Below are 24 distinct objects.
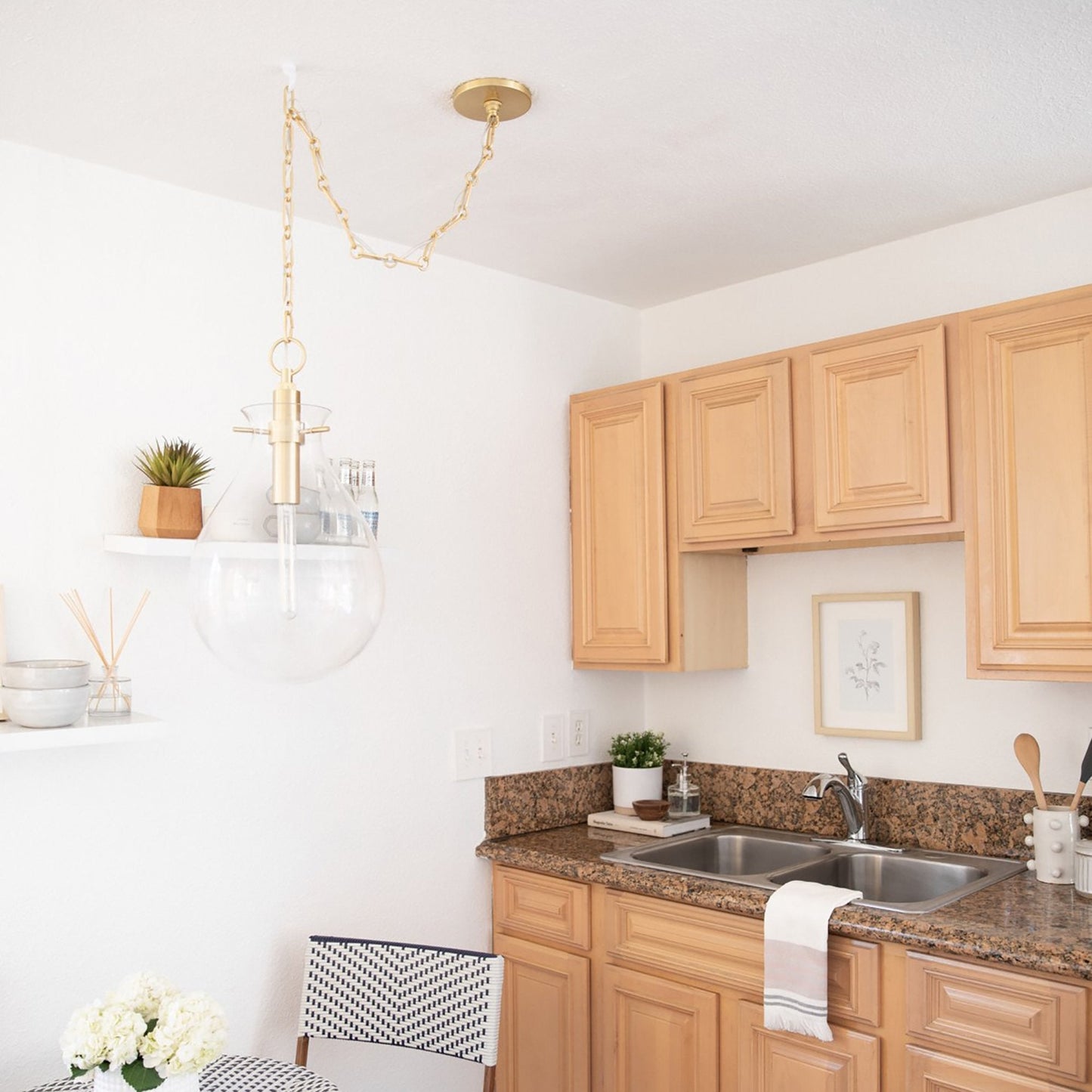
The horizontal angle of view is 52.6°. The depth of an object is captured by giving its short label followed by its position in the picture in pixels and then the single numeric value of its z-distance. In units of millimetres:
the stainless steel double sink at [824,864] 2418
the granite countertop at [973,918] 1858
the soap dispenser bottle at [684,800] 2996
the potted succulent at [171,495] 2186
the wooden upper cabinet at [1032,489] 2148
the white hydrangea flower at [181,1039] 1542
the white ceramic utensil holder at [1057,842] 2270
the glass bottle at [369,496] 2426
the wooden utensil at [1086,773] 2268
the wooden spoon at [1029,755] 2354
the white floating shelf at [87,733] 1854
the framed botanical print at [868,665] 2693
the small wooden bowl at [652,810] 2904
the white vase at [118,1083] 1585
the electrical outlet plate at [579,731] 3100
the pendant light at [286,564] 1145
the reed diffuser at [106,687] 2059
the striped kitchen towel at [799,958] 2088
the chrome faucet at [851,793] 2670
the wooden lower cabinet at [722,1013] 1890
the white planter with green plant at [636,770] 3045
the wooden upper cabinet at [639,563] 2854
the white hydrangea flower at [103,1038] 1531
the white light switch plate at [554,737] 3029
